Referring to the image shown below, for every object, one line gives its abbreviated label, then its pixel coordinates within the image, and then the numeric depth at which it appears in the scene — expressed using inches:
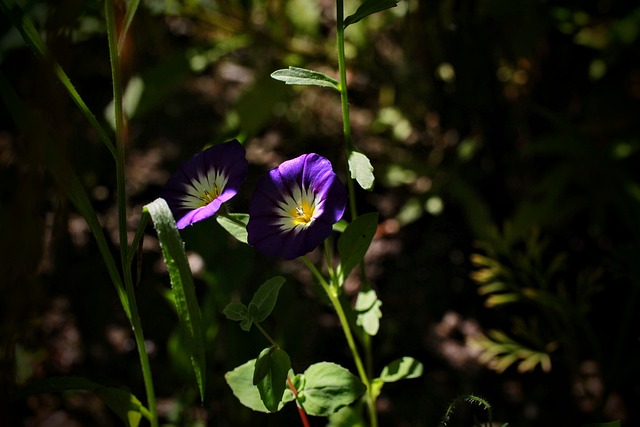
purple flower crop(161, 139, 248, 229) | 19.8
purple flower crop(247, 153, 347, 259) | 19.6
